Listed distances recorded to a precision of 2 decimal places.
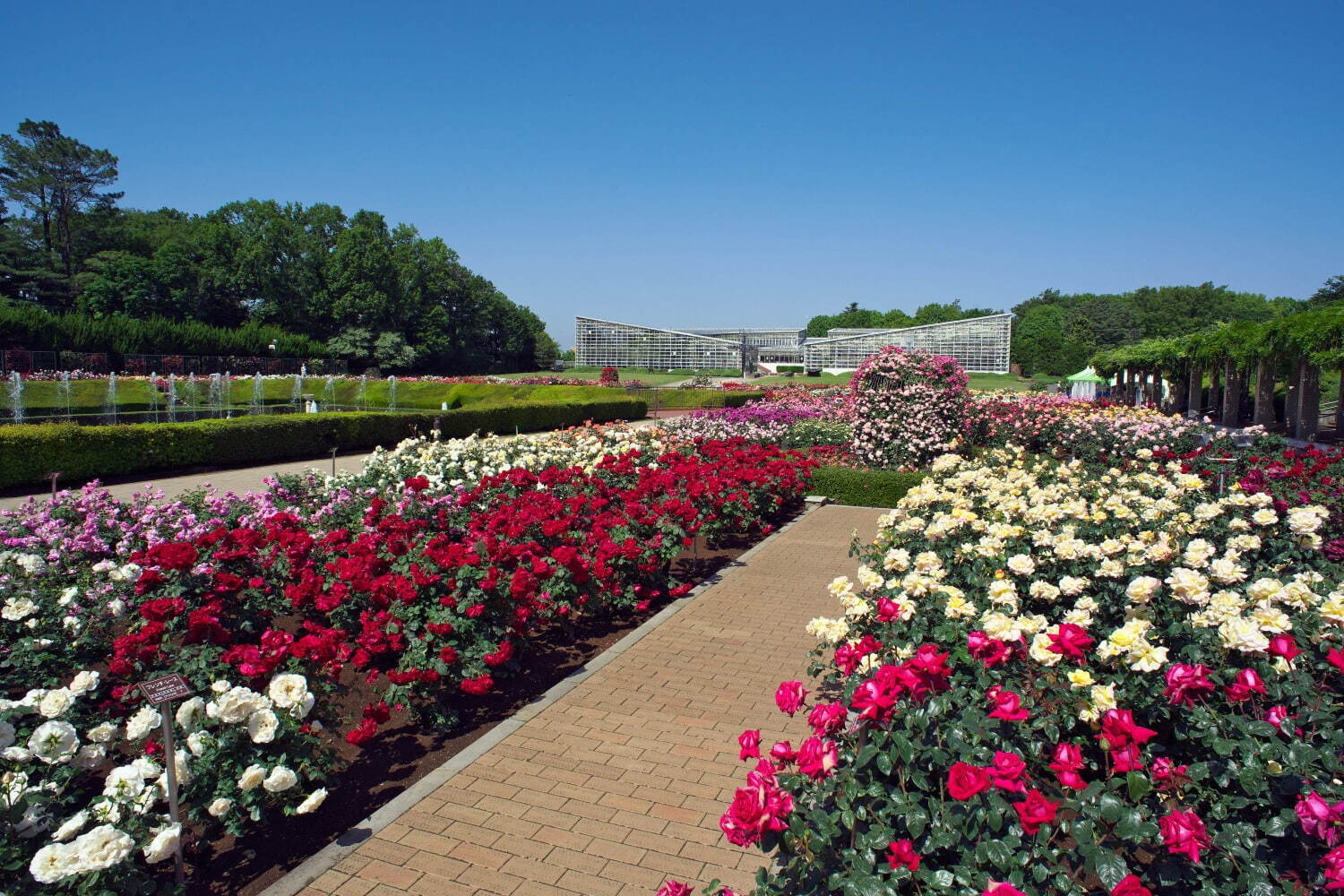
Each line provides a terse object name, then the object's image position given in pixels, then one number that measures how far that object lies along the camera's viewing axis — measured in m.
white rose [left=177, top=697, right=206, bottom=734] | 3.04
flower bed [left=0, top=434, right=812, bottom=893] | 2.81
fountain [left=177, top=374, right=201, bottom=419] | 29.03
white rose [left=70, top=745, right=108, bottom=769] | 2.92
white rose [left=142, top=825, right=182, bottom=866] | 2.53
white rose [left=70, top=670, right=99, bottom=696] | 3.21
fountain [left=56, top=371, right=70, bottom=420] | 25.37
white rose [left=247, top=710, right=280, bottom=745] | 2.94
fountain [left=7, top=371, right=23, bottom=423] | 21.67
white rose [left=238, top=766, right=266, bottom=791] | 2.87
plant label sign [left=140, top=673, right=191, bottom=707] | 2.77
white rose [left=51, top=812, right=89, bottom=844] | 2.46
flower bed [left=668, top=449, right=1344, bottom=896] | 1.97
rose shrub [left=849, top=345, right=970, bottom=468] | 12.34
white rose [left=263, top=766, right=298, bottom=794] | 2.88
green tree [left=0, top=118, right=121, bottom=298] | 46.69
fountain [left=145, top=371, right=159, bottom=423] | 24.88
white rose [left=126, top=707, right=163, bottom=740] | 2.94
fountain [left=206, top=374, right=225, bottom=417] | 29.89
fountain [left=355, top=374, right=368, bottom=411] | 31.55
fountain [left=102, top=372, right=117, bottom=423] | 25.62
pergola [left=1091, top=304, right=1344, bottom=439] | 15.02
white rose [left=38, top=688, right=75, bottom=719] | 2.93
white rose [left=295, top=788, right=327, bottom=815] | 2.95
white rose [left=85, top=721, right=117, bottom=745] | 2.95
